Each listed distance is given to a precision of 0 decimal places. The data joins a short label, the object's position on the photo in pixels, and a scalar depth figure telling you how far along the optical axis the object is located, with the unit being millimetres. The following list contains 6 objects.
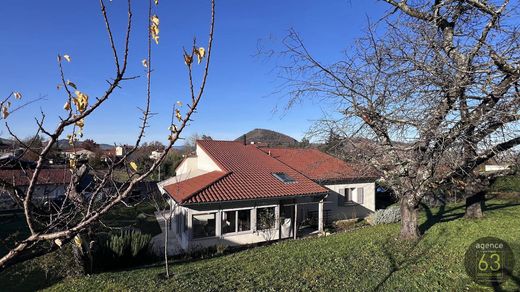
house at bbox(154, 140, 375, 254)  15945
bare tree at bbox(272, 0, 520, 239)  6199
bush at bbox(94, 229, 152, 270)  11664
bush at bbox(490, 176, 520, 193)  26000
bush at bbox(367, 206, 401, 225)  18719
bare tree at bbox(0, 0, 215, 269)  1943
